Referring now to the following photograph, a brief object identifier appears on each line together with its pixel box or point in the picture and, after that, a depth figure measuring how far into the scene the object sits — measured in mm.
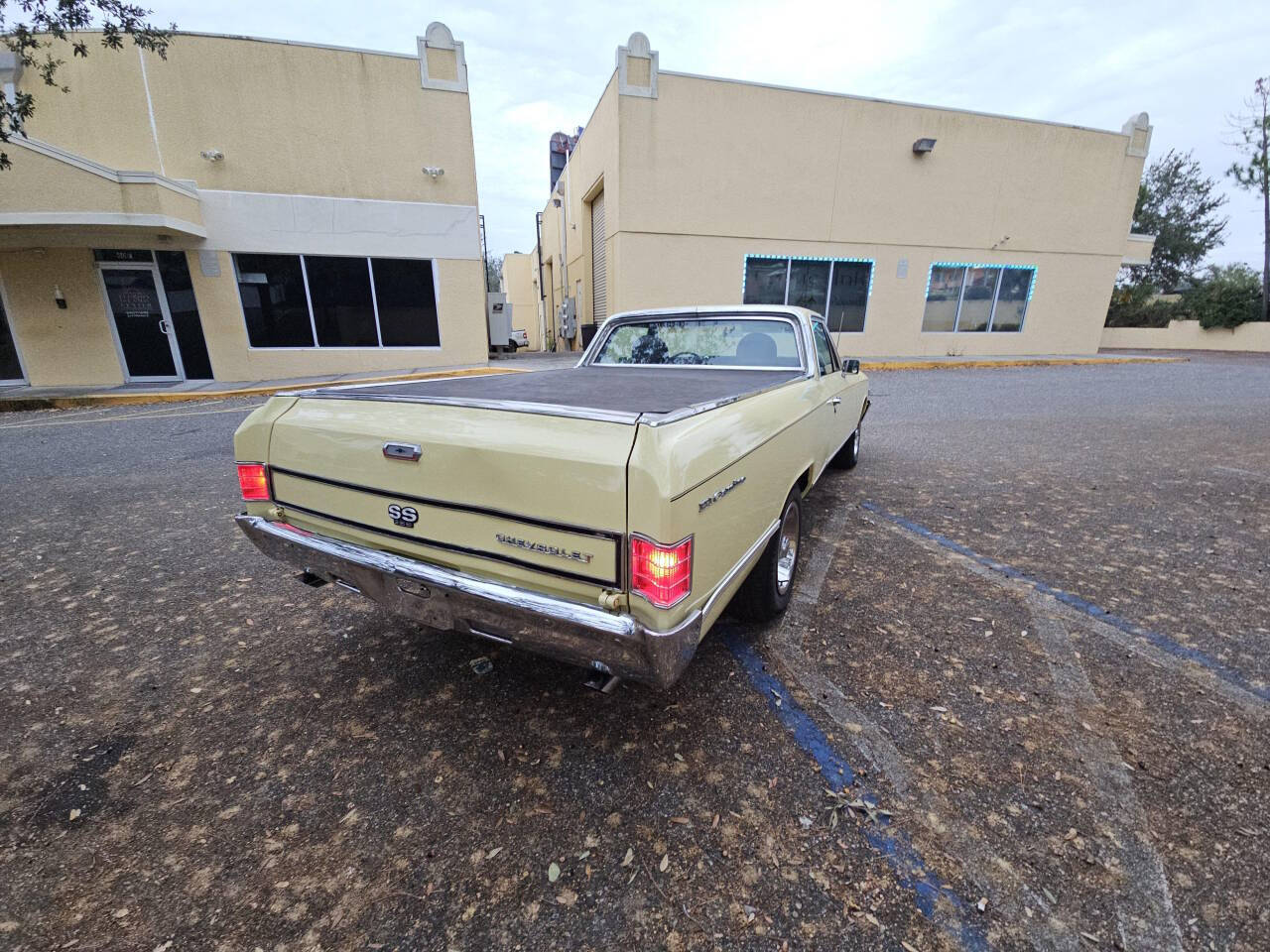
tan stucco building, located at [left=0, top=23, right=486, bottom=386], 10961
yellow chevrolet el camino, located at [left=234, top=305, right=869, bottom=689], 1740
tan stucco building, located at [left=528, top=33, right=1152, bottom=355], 14703
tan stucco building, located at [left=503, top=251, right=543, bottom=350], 37219
